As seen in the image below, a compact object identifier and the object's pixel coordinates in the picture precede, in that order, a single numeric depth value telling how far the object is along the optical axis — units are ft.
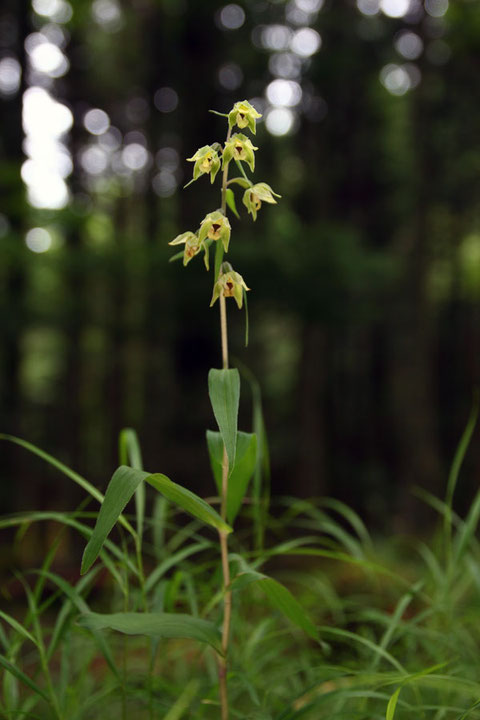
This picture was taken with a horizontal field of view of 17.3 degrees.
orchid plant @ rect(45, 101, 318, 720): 2.43
